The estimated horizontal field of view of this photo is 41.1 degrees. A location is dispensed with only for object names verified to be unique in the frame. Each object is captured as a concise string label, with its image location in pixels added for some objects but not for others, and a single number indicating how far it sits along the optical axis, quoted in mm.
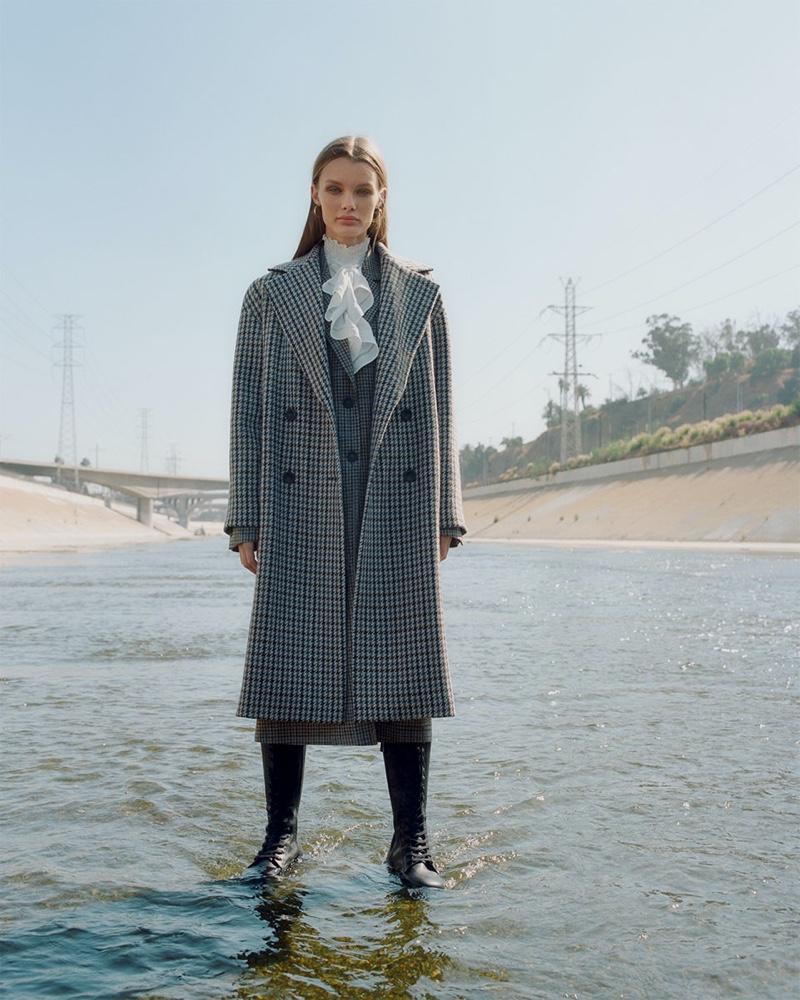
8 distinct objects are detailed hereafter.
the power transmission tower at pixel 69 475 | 85438
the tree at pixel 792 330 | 93125
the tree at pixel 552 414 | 109188
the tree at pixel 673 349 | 97188
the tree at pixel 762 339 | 95344
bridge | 85500
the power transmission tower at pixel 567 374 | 63781
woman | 2854
